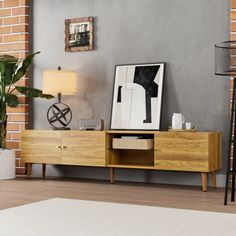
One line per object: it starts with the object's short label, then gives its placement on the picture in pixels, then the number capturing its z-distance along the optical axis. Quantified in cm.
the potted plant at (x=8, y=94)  642
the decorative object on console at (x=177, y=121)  562
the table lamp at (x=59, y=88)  621
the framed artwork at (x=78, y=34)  646
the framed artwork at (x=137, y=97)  594
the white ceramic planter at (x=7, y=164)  641
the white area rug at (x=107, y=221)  342
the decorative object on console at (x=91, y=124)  607
